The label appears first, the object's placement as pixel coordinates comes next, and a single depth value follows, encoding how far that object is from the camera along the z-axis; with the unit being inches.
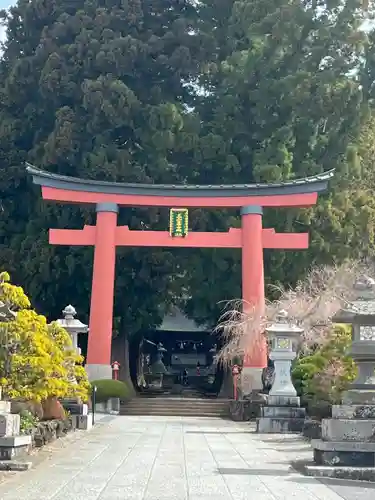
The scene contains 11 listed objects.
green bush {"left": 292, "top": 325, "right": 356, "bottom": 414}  527.2
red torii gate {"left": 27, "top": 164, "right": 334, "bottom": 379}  886.4
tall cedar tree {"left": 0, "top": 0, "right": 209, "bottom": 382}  999.0
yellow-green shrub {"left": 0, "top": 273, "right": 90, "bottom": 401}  425.7
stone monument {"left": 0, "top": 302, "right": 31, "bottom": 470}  337.1
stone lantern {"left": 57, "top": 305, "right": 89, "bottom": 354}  686.1
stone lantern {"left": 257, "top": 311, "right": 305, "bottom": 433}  639.8
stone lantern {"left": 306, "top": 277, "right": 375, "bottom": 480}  336.8
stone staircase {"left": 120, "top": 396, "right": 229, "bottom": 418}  888.3
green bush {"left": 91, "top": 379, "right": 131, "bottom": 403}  834.8
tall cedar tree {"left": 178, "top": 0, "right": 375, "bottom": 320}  997.8
